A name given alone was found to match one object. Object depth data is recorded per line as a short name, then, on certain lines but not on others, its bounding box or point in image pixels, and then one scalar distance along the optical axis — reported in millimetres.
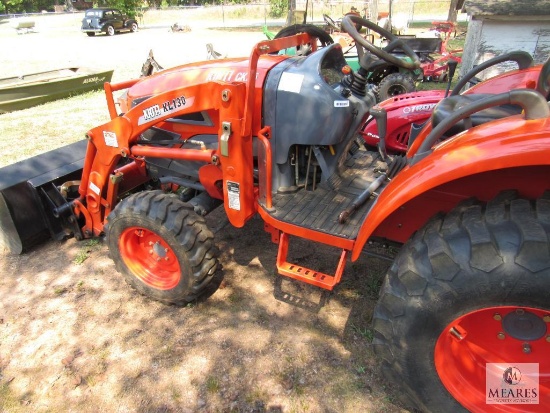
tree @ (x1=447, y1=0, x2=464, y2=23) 18031
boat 7738
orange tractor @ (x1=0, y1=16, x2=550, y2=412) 1515
